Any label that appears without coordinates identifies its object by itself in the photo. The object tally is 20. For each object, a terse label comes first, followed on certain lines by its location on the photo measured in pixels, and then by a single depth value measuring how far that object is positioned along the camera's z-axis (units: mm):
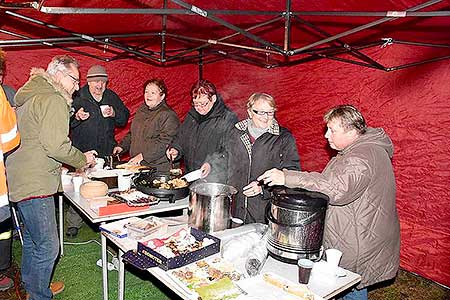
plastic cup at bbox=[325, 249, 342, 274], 2357
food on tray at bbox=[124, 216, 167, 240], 2777
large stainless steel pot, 2723
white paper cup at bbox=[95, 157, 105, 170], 4236
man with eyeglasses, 2992
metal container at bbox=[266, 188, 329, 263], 2363
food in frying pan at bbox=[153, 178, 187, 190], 3598
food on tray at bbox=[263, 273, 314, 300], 2086
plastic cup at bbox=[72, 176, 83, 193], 3771
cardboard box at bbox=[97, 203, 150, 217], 3215
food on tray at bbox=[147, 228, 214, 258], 2434
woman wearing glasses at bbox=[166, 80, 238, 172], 4105
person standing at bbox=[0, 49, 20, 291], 2344
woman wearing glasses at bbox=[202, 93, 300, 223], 3262
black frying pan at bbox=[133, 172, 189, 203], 3475
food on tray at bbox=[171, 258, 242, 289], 2199
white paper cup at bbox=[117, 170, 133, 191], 3748
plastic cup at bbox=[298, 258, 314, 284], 2219
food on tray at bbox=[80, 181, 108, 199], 3551
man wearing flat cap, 4816
